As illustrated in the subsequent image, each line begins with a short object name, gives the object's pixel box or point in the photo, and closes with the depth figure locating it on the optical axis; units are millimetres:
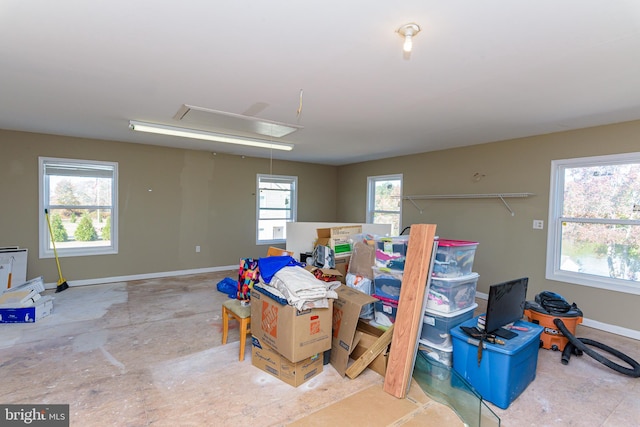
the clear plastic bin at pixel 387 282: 2762
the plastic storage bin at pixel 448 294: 2506
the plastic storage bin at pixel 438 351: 2514
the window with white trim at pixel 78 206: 4801
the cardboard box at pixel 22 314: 3535
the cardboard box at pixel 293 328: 2275
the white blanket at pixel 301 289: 2307
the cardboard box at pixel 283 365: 2432
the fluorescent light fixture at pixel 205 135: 3902
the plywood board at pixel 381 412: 2031
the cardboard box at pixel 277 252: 3654
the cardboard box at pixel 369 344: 2611
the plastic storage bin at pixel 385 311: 2744
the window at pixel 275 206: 6805
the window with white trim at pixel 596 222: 3514
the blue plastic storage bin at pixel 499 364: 2180
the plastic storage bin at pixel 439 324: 2496
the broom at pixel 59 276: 4719
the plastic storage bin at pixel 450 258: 2527
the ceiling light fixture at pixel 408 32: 1729
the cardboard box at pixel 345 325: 2559
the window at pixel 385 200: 6273
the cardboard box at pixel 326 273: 3090
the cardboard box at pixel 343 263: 3487
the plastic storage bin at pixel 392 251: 2785
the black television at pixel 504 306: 2223
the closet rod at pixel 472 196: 4374
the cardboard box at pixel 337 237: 3516
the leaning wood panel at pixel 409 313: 2355
